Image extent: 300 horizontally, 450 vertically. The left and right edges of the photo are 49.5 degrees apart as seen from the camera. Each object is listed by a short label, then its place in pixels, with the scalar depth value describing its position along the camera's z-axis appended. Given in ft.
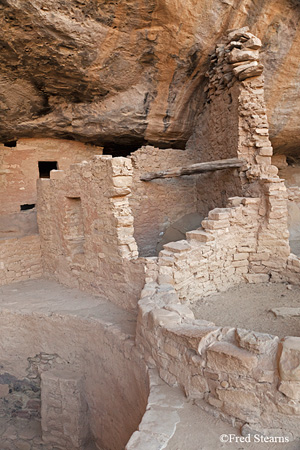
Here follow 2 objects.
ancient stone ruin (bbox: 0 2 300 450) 8.07
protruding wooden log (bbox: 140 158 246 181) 19.51
